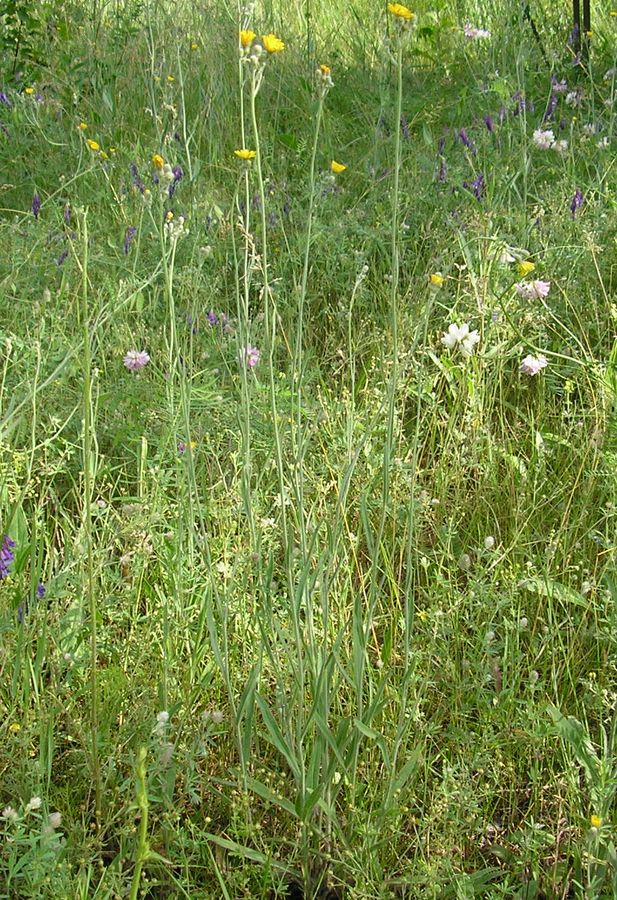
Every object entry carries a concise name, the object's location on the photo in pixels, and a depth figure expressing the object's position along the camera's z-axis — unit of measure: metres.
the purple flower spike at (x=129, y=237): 2.81
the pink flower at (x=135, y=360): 2.34
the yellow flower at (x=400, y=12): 1.17
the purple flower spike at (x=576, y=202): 2.76
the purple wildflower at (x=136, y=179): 3.07
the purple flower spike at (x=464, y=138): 3.16
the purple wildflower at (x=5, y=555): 1.59
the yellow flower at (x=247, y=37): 1.20
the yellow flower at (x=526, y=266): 2.09
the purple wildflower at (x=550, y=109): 3.44
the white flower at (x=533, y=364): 2.13
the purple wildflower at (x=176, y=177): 2.96
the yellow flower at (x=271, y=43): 1.23
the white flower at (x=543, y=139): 2.91
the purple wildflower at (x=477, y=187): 2.87
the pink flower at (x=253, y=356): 2.11
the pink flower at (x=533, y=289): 2.25
